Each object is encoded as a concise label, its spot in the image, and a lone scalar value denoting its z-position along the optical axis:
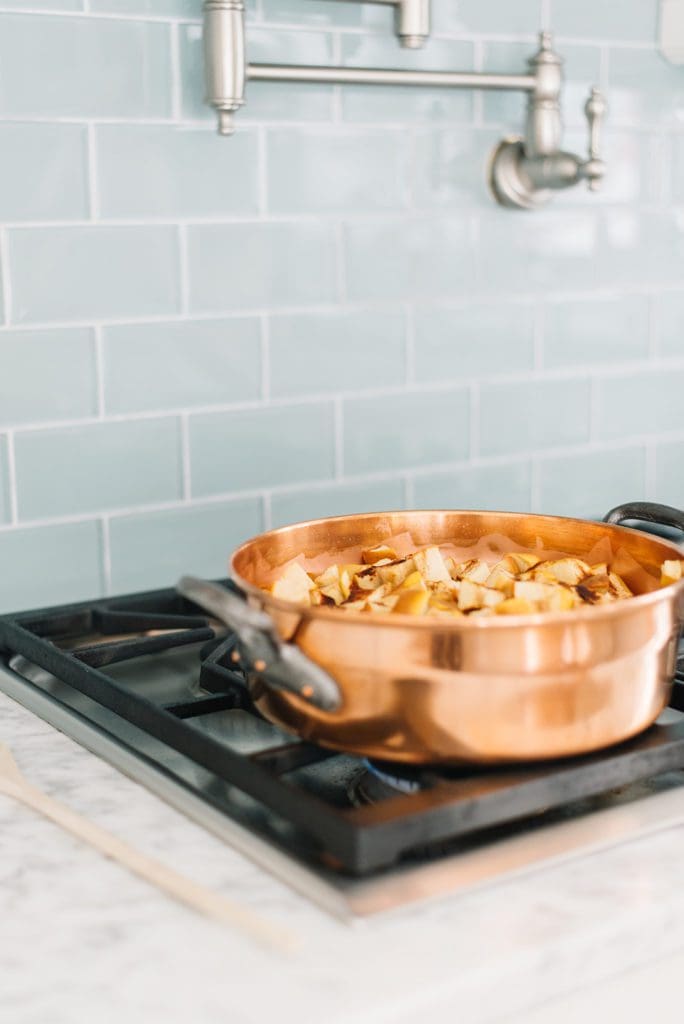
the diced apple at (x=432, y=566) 0.95
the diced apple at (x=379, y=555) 1.02
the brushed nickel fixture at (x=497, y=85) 1.19
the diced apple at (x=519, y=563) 0.99
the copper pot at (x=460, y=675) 0.75
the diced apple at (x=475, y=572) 0.95
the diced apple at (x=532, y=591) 0.86
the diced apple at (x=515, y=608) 0.82
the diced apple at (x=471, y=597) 0.88
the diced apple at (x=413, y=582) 0.92
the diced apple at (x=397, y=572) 0.96
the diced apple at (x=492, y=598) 0.87
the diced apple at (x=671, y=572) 0.89
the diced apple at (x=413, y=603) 0.83
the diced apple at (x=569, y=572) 0.95
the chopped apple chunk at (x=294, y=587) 0.91
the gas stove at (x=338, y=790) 0.72
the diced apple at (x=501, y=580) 0.90
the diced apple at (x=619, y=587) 0.95
